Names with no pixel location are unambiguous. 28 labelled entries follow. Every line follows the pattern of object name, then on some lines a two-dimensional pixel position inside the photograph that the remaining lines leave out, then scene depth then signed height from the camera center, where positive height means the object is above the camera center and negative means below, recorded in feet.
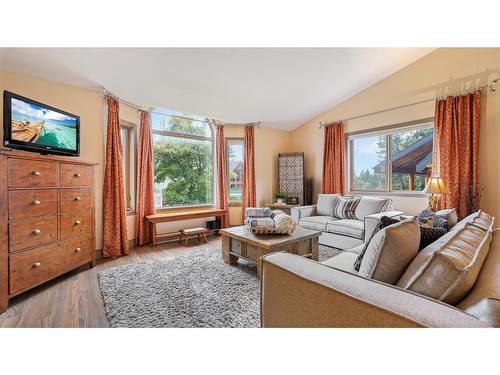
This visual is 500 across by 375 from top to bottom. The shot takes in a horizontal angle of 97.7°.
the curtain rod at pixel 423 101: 9.12 +4.32
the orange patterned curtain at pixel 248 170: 15.64 +1.22
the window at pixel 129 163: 12.03 +1.34
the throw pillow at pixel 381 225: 4.35 -0.77
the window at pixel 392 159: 11.60 +1.63
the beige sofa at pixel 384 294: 2.15 -1.25
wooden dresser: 5.96 -1.00
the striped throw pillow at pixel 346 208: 11.71 -1.16
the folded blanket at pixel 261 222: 8.11 -1.33
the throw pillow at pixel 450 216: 6.09 -0.87
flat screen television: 6.41 +2.00
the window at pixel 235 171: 16.01 +1.18
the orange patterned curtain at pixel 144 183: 11.80 +0.23
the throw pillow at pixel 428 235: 4.11 -0.94
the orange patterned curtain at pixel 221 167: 15.19 +1.39
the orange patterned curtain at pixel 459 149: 9.50 +1.70
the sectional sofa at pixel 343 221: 9.94 -1.76
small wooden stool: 12.23 -2.62
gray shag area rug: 5.32 -3.20
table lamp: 9.06 -0.03
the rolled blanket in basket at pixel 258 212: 9.61 -1.12
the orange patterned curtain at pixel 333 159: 14.25 +1.83
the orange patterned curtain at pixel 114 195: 10.07 -0.36
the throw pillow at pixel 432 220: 5.61 -0.93
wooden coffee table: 7.31 -2.04
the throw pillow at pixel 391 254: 3.26 -1.03
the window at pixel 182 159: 13.38 +1.87
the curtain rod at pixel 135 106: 10.07 +4.35
